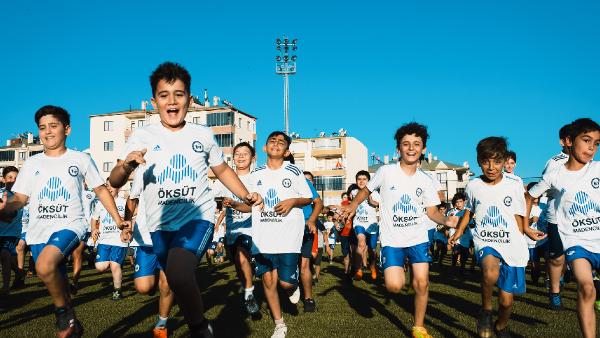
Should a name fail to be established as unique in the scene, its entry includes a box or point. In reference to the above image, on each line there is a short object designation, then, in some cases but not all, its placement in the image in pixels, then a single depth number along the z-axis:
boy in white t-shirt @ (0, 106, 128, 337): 5.53
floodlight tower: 49.53
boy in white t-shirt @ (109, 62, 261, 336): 4.62
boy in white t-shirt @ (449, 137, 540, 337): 5.96
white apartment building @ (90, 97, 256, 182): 71.56
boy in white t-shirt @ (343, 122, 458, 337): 6.14
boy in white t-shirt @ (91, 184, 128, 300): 9.99
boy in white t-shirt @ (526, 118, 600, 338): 5.10
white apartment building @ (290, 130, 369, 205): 79.31
